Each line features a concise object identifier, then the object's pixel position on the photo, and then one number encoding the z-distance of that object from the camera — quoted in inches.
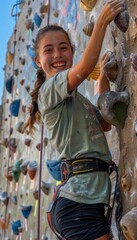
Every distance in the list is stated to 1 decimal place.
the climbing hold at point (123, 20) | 78.6
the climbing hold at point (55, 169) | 88.6
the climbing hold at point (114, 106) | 77.4
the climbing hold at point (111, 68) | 82.2
